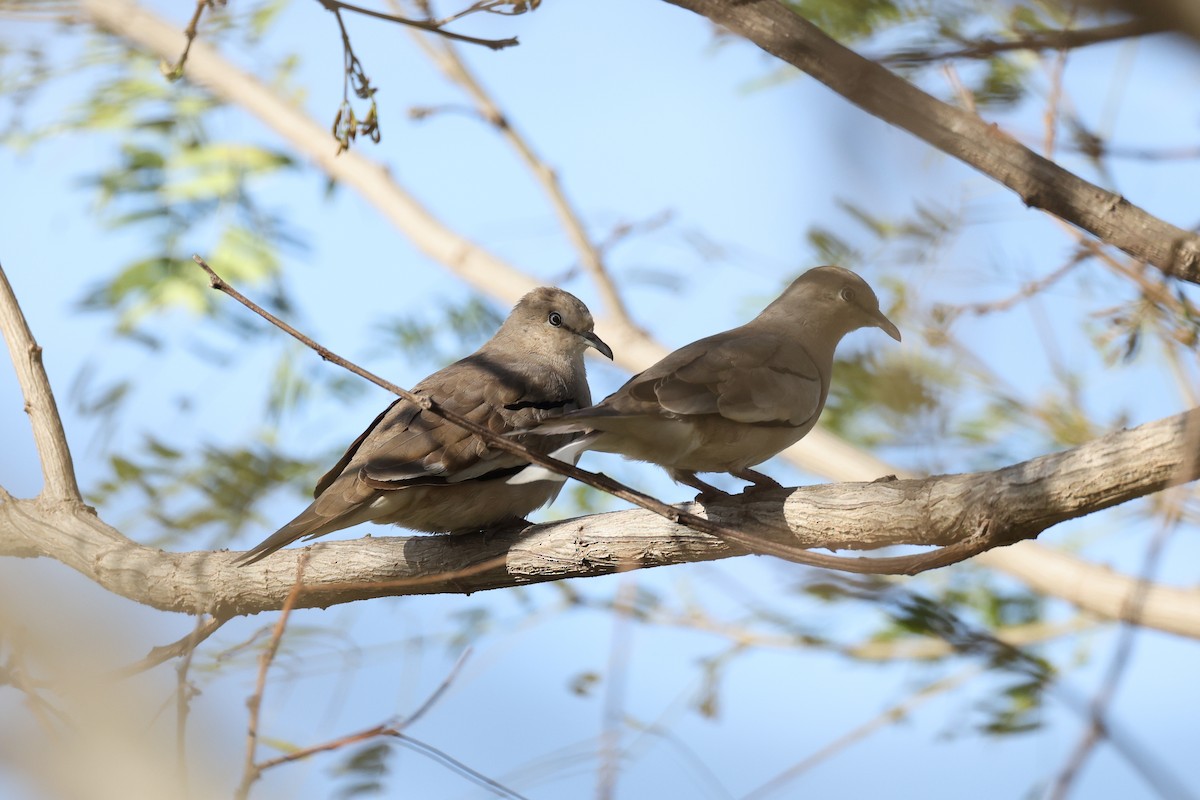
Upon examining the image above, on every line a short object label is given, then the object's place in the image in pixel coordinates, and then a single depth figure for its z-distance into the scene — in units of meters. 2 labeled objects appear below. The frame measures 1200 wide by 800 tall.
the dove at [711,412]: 7.95
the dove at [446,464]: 8.96
